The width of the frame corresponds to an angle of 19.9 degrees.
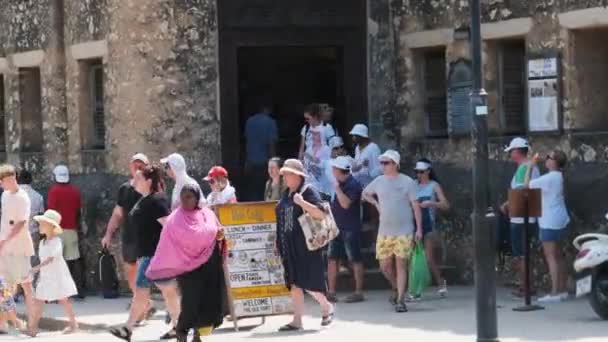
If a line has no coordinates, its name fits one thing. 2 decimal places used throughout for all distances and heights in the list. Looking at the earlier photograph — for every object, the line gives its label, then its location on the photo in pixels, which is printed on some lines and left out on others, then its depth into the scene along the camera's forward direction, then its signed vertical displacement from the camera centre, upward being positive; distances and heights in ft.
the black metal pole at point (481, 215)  46.09 -3.07
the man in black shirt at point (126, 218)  60.08 -3.93
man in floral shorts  62.75 -4.12
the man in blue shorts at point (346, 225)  65.82 -4.59
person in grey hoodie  61.36 -2.22
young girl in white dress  62.23 -5.66
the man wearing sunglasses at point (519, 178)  64.18 -2.87
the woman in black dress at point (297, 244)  57.98 -4.64
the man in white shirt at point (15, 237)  63.77 -4.58
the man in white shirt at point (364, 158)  70.95 -2.19
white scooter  56.39 -5.80
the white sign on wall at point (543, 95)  66.69 +0.20
